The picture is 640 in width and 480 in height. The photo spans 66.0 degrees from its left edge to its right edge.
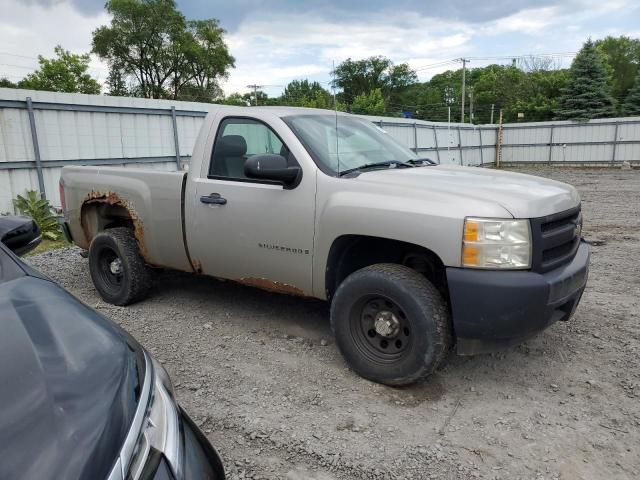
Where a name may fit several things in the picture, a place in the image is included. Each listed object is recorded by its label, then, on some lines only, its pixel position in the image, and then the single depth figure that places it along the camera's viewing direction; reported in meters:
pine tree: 31.88
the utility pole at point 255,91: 69.12
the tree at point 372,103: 45.88
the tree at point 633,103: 34.46
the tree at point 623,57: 51.94
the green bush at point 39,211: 8.52
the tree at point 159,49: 47.16
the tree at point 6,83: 44.75
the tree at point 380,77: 72.75
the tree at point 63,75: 45.28
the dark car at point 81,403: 1.20
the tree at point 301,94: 48.92
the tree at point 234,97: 54.18
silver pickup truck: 2.94
